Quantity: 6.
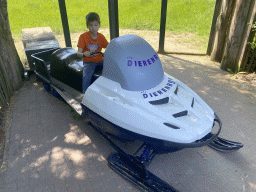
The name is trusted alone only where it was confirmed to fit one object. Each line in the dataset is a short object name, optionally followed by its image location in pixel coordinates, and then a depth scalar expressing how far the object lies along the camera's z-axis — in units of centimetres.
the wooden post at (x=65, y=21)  557
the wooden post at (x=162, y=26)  623
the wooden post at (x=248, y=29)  470
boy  303
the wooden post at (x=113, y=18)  607
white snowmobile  213
